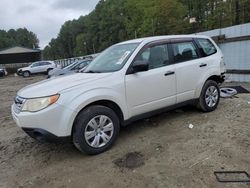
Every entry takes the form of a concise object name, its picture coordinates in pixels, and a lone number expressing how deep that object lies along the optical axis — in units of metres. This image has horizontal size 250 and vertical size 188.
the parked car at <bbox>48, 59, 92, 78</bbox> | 9.03
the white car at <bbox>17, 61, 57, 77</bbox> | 18.96
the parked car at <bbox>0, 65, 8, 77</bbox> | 21.40
